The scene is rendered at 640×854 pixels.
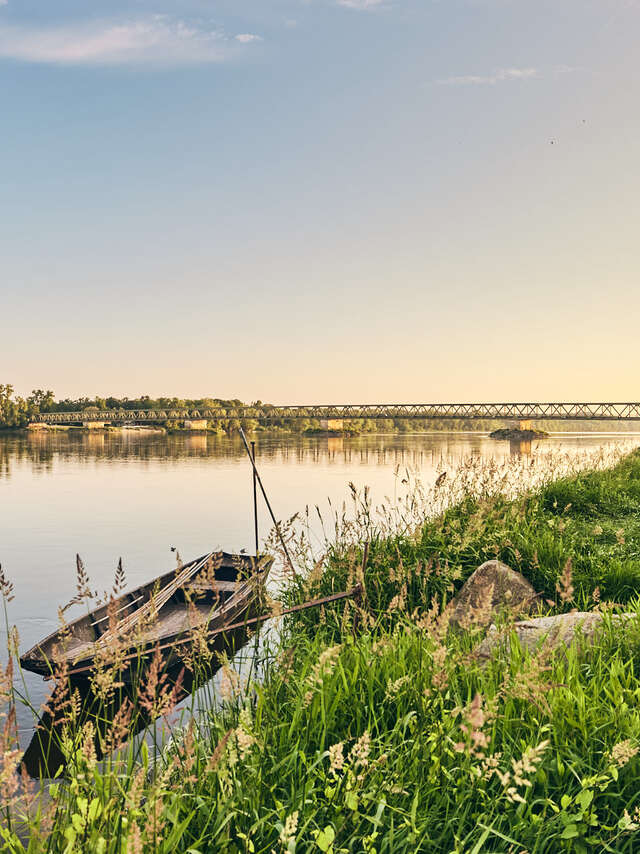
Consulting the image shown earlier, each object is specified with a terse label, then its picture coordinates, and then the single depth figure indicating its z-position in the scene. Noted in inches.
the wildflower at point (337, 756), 112.2
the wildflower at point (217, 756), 111.7
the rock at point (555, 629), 249.9
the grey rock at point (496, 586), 380.2
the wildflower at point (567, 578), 189.6
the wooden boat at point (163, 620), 175.2
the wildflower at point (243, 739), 132.5
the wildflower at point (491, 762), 117.3
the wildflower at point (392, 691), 157.1
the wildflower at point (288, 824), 100.4
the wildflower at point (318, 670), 142.9
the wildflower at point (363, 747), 118.4
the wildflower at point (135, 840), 97.0
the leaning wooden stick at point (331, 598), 203.0
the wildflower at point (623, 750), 127.9
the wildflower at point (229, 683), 145.8
